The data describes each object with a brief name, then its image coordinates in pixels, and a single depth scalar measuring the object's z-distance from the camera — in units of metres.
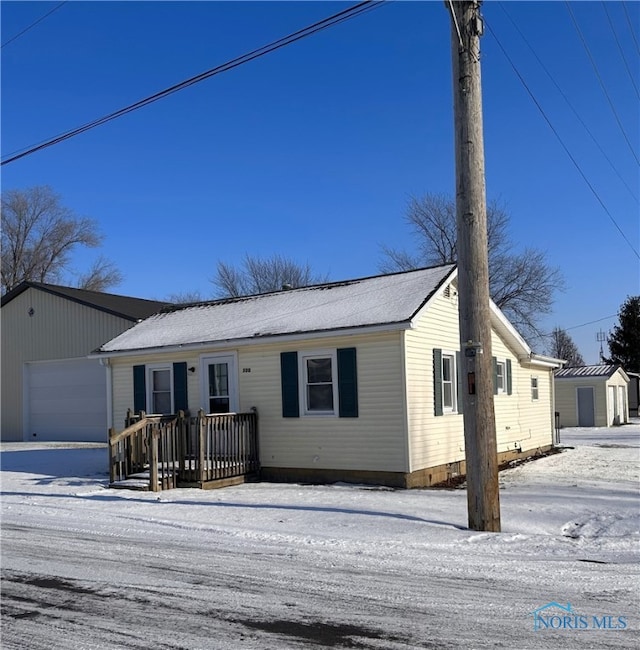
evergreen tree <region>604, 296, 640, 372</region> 55.78
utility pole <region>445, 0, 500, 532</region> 8.64
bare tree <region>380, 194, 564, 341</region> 37.41
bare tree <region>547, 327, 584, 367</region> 78.99
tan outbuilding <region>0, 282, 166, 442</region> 25.16
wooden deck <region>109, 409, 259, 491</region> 13.02
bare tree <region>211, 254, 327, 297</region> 42.72
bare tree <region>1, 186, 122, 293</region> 48.44
